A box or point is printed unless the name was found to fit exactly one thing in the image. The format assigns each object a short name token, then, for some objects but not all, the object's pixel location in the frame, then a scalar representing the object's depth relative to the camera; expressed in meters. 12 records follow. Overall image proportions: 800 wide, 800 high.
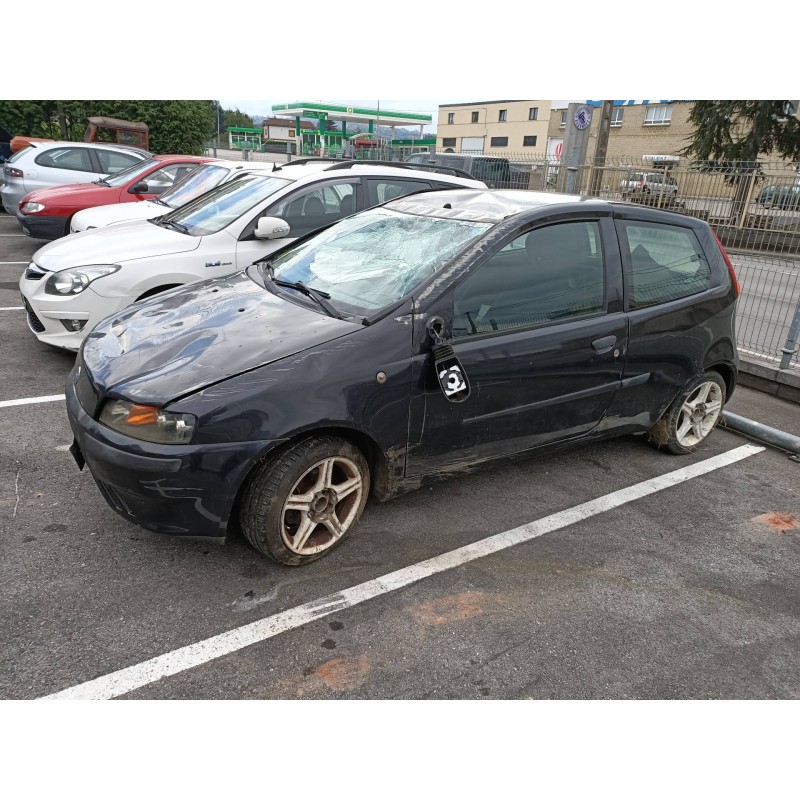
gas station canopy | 44.44
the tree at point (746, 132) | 20.17
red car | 8.87
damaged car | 2.67
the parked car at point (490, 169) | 13.60
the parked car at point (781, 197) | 8.08
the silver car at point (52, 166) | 10.95
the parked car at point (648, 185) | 9.62
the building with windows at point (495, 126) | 54.97
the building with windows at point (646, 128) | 39.69
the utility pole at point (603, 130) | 13.49
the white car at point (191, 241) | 4.91
